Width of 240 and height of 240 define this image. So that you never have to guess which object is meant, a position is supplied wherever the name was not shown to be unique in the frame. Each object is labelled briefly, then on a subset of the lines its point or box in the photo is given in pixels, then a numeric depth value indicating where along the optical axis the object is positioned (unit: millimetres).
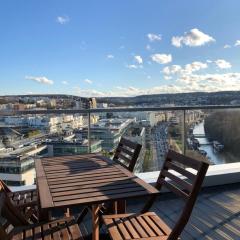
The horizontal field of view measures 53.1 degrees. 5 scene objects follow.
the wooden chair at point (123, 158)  2101
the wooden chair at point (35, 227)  1620
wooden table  1577
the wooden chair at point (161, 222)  1618
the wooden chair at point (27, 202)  2055
